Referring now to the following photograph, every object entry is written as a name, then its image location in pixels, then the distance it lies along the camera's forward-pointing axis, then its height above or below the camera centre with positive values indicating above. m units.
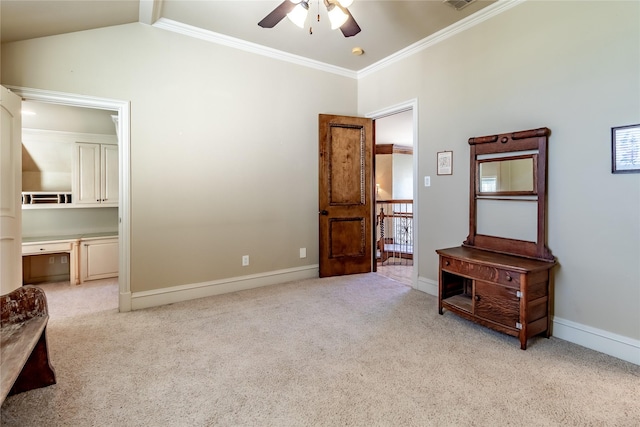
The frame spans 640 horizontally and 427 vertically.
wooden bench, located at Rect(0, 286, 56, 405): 1.64 -0.66
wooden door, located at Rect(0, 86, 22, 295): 2.25 +0.15
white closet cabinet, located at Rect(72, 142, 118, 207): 4.32 +0.51
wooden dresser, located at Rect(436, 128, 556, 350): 2.26 -0.36
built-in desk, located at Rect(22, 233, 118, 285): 3.79 -0.50
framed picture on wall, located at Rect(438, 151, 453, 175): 3.25 +0.51
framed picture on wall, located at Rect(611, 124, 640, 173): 2.04 +0.41
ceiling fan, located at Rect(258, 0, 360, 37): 2.14 +1.43
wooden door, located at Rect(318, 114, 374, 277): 4.09 +0.20
